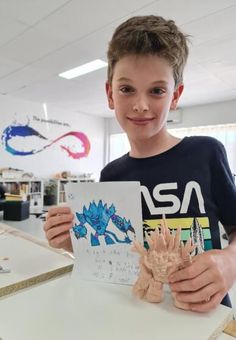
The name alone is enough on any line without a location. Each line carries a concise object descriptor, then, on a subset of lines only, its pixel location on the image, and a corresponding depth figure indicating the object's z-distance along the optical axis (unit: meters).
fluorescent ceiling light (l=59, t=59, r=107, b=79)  3.04
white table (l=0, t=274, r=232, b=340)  0.36
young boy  0.55
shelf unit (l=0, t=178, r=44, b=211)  4.45
